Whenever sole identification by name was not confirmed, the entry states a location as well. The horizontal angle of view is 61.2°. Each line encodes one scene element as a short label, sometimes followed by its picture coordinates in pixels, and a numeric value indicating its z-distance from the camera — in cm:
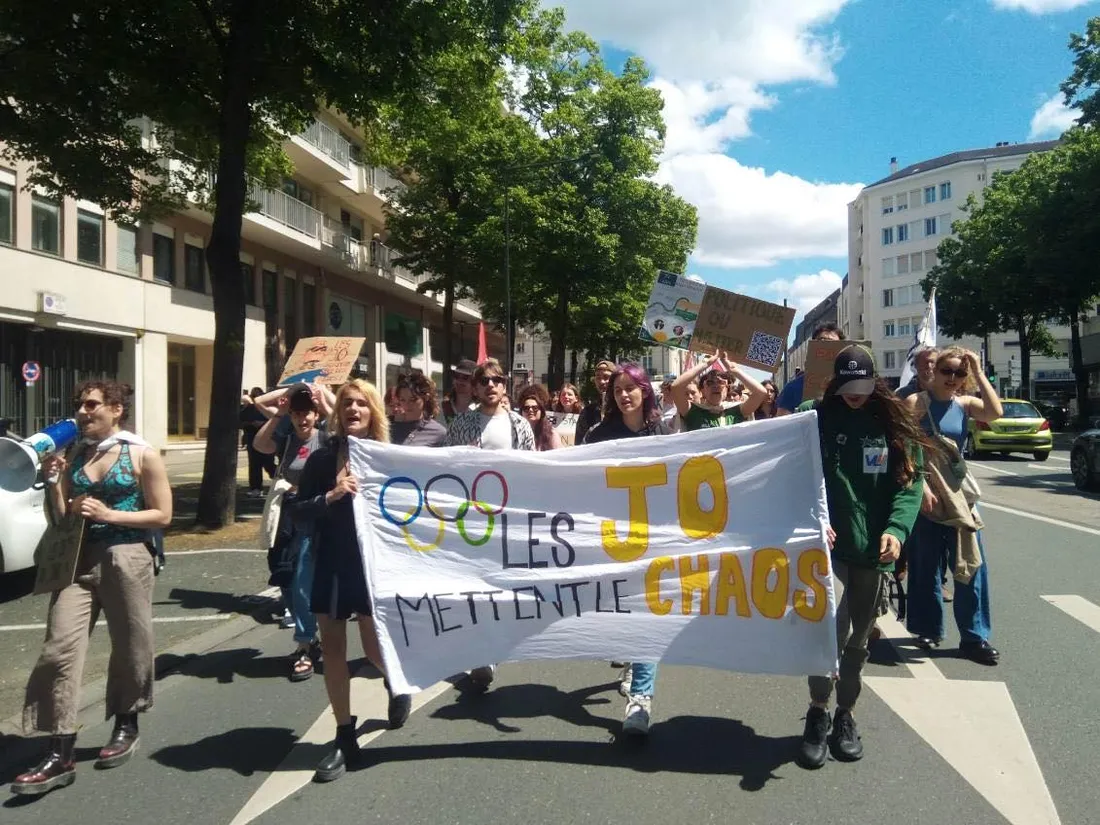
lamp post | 2845
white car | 711
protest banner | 421
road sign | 1792
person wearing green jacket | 409
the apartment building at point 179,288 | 1958
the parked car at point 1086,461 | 1616
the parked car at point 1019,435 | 2469
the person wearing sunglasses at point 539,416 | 692
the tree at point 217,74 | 1064
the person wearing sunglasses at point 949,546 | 570
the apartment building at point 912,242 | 7588
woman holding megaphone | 407
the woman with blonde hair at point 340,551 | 407
